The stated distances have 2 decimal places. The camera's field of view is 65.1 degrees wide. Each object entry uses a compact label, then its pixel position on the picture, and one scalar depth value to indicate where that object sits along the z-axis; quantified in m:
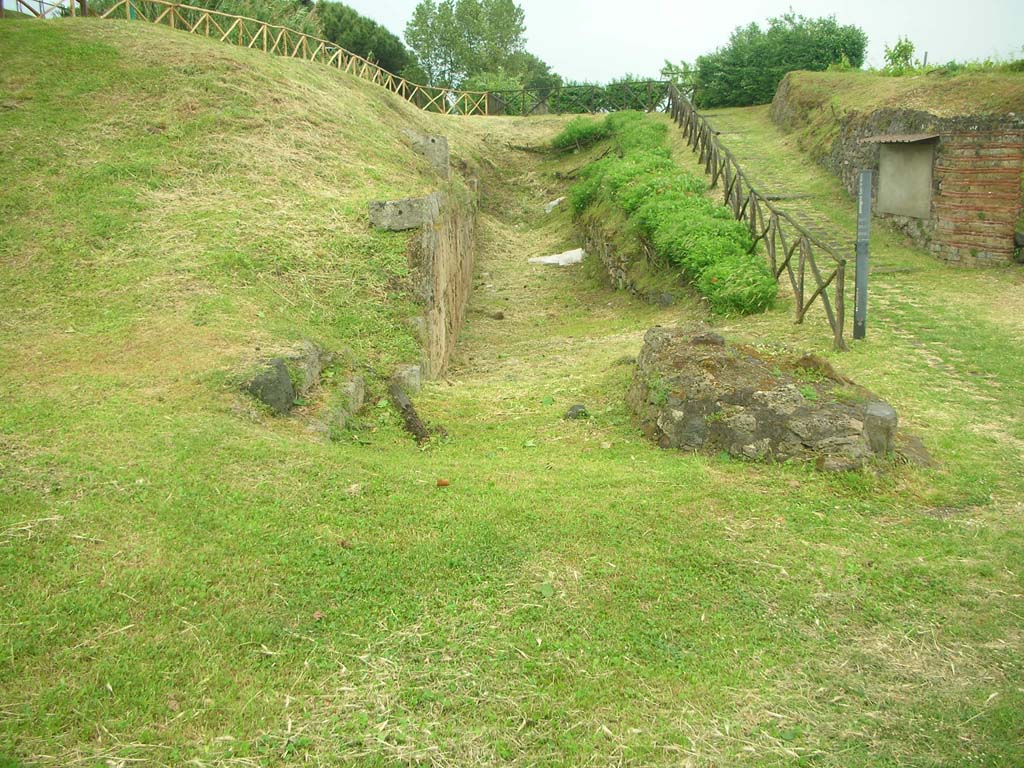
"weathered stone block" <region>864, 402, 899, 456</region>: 6.45
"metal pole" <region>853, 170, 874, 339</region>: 9.27
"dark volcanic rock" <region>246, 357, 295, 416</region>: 6.94
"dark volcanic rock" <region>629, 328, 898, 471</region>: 6.46
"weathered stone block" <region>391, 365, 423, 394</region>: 8.59
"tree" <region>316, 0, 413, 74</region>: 40.91
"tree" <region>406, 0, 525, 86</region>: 57.50
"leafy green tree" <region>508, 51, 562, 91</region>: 55.76
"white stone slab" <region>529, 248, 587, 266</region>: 19.02
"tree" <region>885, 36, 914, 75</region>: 21.38
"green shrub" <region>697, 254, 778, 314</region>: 11.73
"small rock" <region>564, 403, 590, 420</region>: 8.03
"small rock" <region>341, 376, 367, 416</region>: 7.72
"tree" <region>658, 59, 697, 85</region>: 30.64
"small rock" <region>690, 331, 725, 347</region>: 7.76
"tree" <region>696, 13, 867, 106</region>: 28.00
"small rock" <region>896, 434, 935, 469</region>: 6.53
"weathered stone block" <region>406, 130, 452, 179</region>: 17.66
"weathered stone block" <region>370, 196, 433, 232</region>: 10.98
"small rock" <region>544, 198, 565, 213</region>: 23.55
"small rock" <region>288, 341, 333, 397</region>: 7.54
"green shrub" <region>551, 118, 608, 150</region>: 26.14
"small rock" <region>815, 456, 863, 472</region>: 6.30
